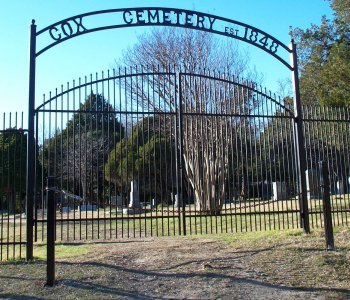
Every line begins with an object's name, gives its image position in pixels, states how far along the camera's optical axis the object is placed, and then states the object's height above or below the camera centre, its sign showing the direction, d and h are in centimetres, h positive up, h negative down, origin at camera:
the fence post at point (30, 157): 731 +72
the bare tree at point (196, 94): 1174 +299
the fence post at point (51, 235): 566 -45
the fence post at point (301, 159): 896 +68
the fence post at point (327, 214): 731 -37
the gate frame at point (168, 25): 750 +290
